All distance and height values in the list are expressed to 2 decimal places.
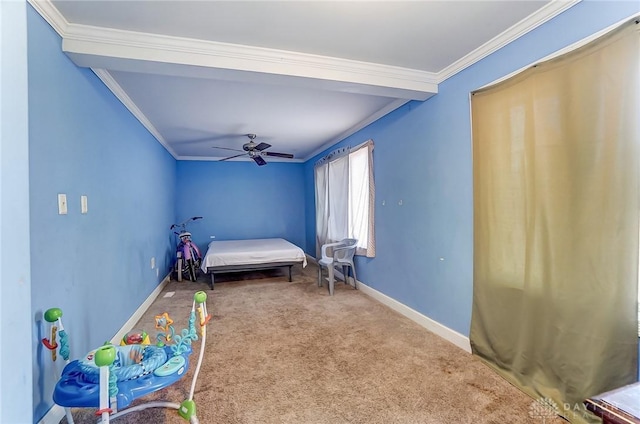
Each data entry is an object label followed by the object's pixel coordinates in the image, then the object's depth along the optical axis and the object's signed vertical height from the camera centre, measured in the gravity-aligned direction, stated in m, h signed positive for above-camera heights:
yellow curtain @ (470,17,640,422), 1.45 -0.08
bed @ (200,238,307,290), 4.48 -0.69
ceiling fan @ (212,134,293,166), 4.29 +0.94
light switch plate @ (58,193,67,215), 1.75 +0.08
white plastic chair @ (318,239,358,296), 4.07 -0.65
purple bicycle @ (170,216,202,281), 4.99 -0.76
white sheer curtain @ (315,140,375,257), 3.97 +0.23
